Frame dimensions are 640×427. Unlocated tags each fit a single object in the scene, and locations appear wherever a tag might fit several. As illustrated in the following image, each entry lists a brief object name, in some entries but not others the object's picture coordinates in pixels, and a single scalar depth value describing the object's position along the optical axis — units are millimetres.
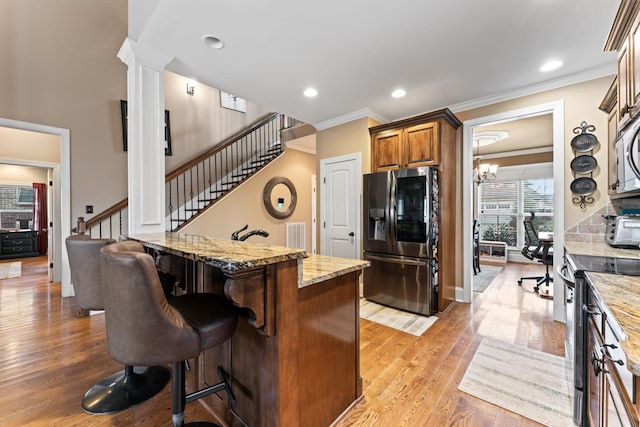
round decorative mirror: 5375
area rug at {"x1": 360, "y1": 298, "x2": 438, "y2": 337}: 2867
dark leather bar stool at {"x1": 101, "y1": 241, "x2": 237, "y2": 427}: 1042
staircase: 4047
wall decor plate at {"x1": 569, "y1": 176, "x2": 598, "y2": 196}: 2762
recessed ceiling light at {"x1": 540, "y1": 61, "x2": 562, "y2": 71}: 2624
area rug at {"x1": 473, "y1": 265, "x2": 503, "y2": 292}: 4372
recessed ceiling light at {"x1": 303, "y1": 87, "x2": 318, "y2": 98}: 3260
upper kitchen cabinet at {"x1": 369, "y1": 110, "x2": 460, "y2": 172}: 3215
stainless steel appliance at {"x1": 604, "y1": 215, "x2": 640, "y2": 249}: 2076
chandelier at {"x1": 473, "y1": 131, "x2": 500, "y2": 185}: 4803
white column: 2404
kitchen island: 1157
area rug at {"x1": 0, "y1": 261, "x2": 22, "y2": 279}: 5137
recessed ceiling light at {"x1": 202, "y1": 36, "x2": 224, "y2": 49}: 2301
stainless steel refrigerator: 3107
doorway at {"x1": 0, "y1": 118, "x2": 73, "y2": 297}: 3647
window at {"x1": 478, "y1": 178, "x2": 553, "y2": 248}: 6316
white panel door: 3969
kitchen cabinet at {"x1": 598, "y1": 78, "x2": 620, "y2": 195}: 2277
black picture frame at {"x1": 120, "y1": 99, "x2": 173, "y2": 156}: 4262
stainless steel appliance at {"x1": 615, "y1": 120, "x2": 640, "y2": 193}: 1546
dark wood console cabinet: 6820
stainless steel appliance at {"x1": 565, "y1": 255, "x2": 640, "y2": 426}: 984
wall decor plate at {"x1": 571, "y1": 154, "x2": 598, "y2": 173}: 2758
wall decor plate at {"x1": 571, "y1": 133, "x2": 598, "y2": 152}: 2754
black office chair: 4066
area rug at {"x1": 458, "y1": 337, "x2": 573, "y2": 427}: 1677
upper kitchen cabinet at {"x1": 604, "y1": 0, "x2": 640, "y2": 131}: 1595
